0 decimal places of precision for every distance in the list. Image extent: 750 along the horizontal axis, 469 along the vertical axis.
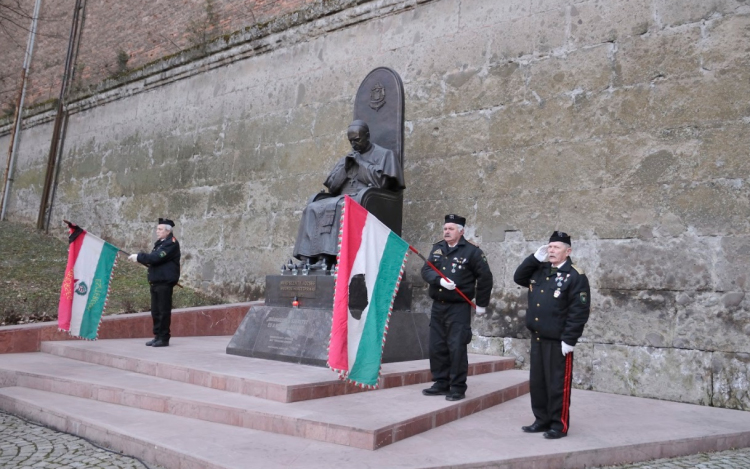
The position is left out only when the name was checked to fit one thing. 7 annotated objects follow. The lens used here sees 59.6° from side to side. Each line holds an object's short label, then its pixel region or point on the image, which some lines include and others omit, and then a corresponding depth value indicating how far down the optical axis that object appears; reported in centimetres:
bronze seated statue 696
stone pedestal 625
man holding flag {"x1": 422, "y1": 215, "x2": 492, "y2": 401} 529
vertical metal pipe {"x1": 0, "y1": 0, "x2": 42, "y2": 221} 1684
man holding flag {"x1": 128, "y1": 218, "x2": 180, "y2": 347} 748
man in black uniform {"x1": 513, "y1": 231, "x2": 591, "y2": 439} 455
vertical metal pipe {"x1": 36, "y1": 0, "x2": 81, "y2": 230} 1535
